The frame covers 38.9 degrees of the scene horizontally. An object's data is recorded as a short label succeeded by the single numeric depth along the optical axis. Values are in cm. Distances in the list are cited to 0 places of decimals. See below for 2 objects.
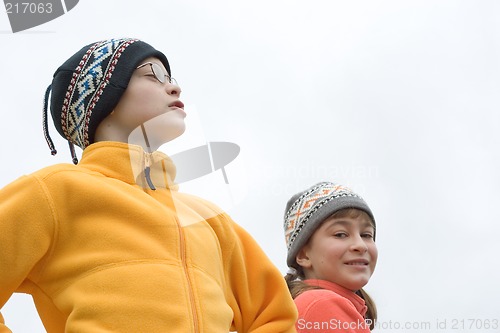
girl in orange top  325
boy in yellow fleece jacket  218
